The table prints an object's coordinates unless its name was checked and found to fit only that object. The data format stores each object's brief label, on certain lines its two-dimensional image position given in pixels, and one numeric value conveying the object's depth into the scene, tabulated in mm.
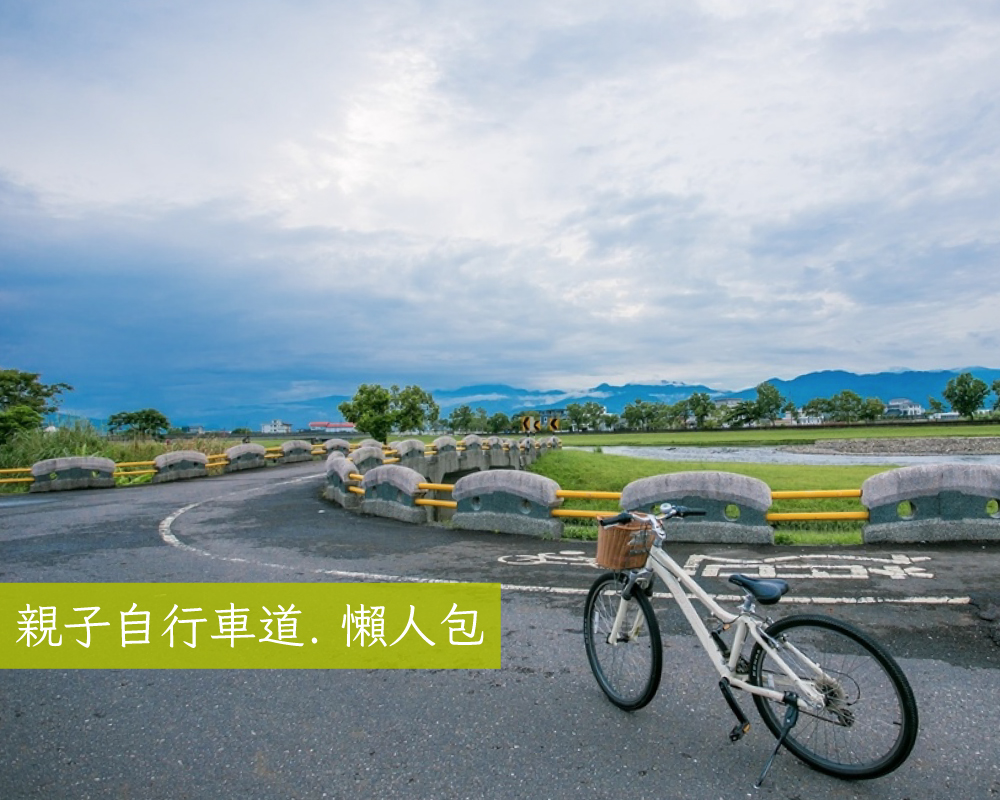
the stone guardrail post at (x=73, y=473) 20484
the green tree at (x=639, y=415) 150250
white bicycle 3107
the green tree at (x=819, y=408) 141375
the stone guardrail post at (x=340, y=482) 14383
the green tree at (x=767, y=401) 140500
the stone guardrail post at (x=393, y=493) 12266
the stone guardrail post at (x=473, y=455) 35709
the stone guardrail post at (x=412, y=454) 26750
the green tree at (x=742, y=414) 142250
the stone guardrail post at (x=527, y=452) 46375
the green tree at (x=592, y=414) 155750
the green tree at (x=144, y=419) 71938
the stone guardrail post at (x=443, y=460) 30156
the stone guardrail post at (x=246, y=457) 26484
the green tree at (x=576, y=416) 156875
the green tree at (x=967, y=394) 119875
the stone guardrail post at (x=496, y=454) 39500
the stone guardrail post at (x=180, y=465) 22750
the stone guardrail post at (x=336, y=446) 33812
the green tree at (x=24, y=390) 45459
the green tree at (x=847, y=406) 131875
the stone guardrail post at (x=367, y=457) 19266
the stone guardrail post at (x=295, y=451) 30578
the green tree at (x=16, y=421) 26750
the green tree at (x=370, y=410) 47719
